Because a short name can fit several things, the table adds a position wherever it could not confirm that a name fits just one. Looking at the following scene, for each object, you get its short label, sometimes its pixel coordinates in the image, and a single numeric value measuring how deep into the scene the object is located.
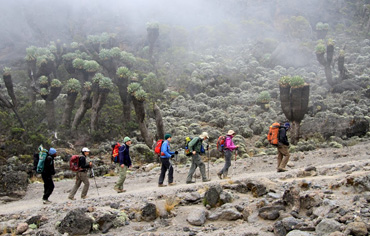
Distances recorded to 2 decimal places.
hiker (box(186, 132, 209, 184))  9.96
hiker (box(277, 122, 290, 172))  10.23
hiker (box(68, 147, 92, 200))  9.57
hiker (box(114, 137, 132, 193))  9.86
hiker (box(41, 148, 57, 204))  9.77
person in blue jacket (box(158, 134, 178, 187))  9.86
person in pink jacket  10.24
